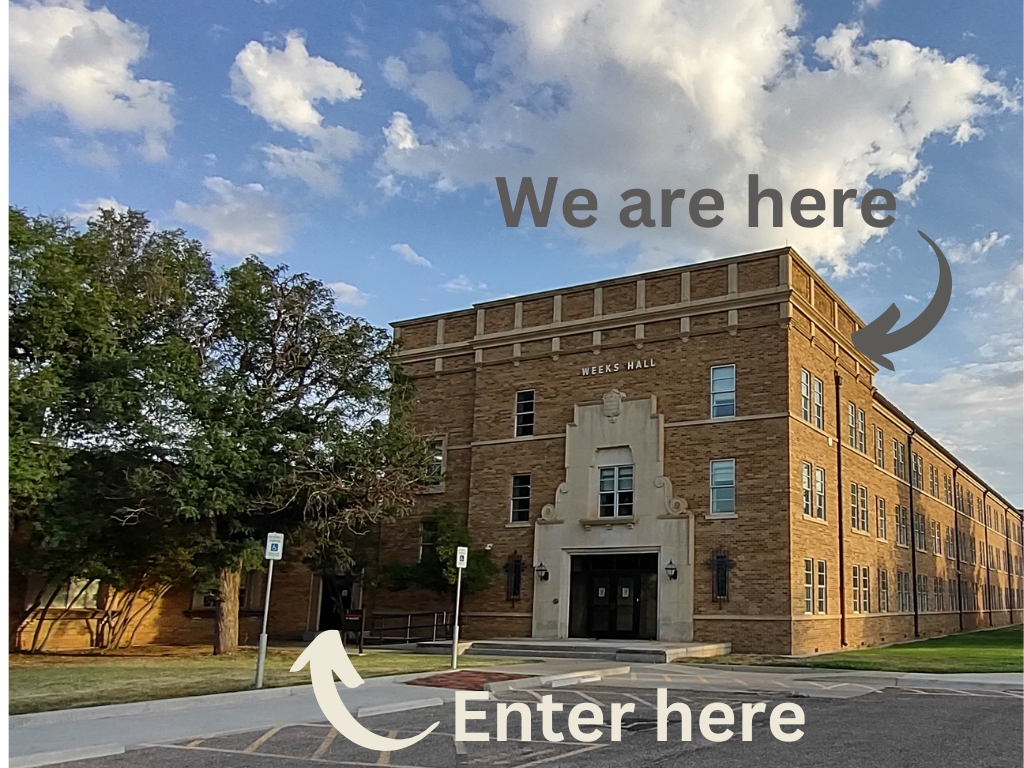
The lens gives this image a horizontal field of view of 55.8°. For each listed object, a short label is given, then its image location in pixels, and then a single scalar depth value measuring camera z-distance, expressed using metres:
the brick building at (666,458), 24.72
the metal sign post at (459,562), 18.02
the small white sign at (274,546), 14.10
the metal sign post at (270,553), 14.05
